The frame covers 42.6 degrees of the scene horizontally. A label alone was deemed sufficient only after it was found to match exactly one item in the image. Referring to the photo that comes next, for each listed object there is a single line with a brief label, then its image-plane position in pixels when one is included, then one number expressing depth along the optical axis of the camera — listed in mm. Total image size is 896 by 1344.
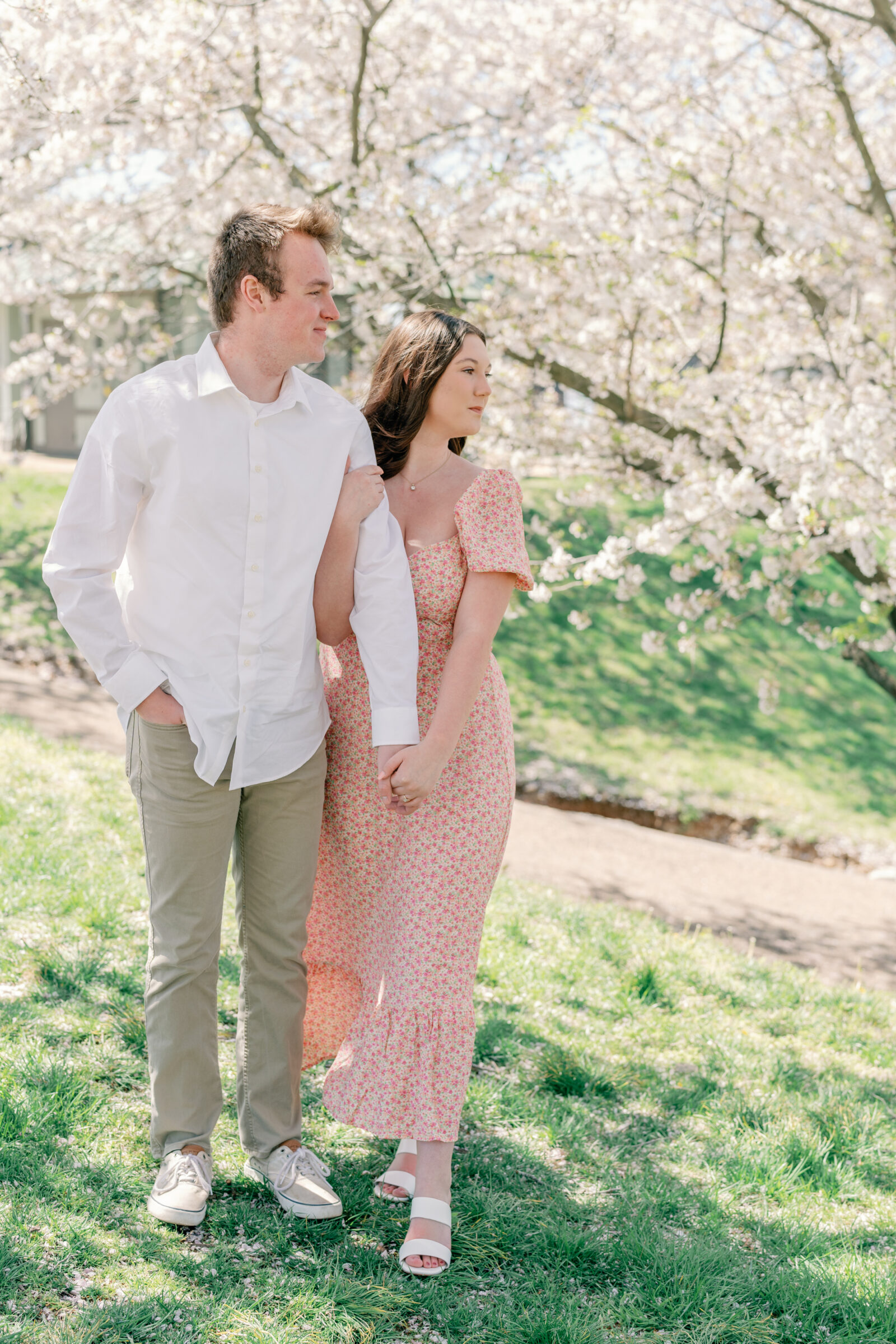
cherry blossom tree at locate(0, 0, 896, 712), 4859
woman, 2414
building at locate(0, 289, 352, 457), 16938
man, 2244
